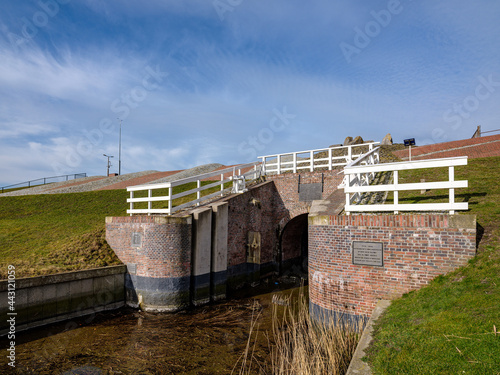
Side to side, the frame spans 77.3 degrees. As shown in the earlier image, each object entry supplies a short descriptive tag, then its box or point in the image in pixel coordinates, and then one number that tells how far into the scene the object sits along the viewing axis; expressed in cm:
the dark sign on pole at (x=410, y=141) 1276
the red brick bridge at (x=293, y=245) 647
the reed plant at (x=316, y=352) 495
